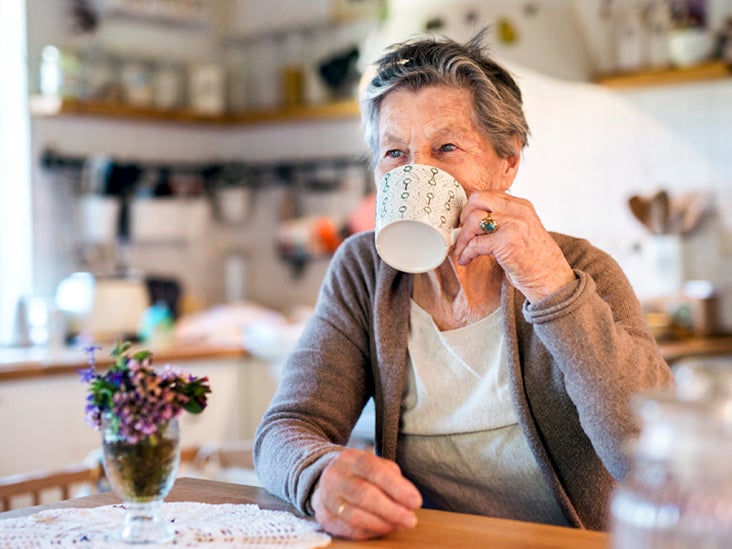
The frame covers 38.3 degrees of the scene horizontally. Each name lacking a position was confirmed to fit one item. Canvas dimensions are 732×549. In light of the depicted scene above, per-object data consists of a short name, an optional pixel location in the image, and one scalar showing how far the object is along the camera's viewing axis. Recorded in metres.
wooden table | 1.06
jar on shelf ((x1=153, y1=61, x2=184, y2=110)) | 4.29
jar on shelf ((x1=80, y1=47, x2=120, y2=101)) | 4.08
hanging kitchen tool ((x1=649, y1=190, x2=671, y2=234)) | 3.56
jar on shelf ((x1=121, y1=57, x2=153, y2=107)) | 4.19
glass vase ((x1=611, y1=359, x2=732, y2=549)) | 0.69
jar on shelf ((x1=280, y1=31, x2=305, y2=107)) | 4.37
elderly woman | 1.24
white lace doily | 1.08
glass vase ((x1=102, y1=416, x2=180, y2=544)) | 1.03
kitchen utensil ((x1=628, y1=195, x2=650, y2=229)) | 3.59
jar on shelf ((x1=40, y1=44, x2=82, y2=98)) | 3.94
